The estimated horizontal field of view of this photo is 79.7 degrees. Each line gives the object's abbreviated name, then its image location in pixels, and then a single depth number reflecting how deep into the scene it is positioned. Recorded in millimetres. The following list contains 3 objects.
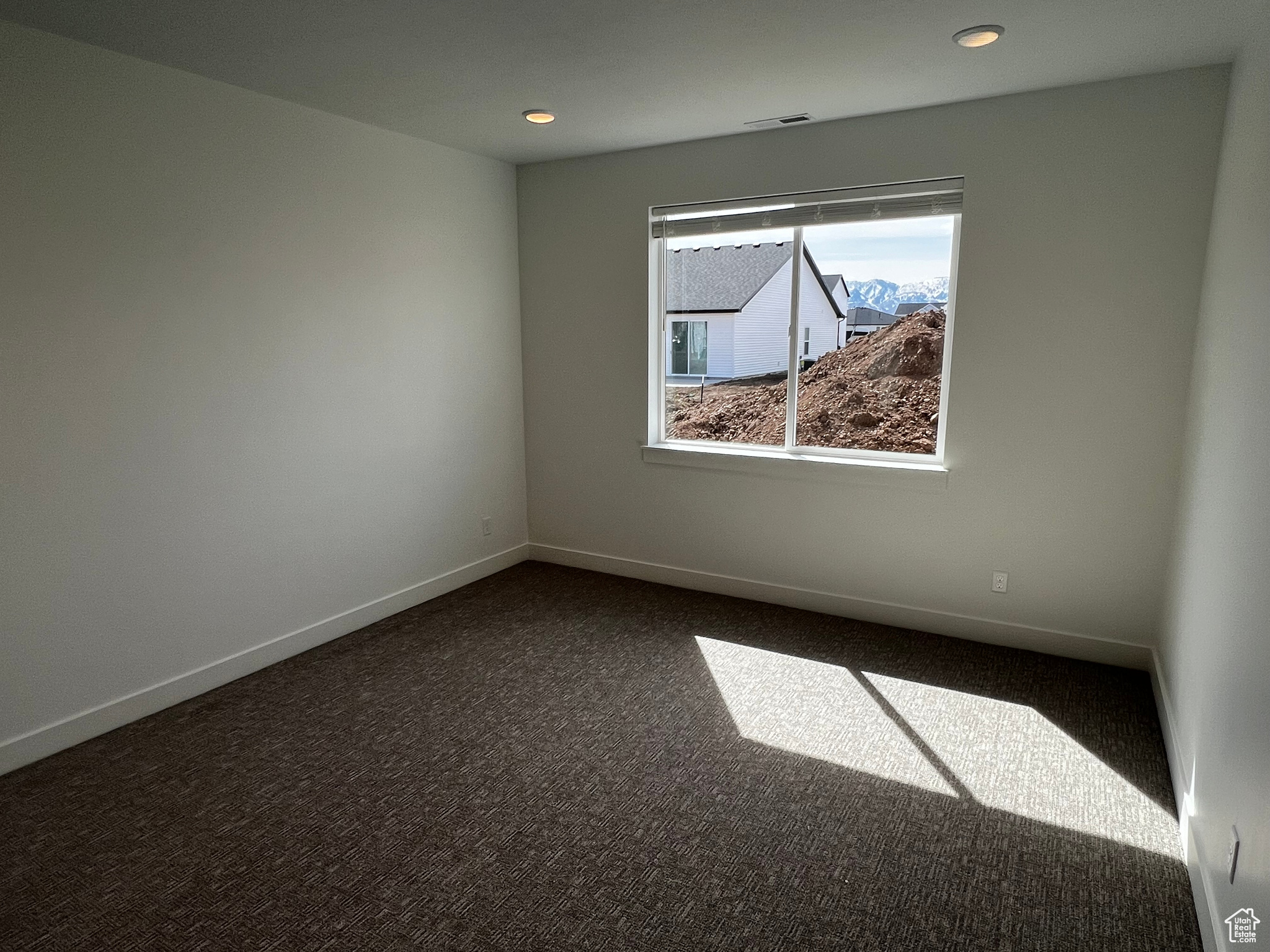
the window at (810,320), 3660
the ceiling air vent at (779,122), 3523
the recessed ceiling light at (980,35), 2465
